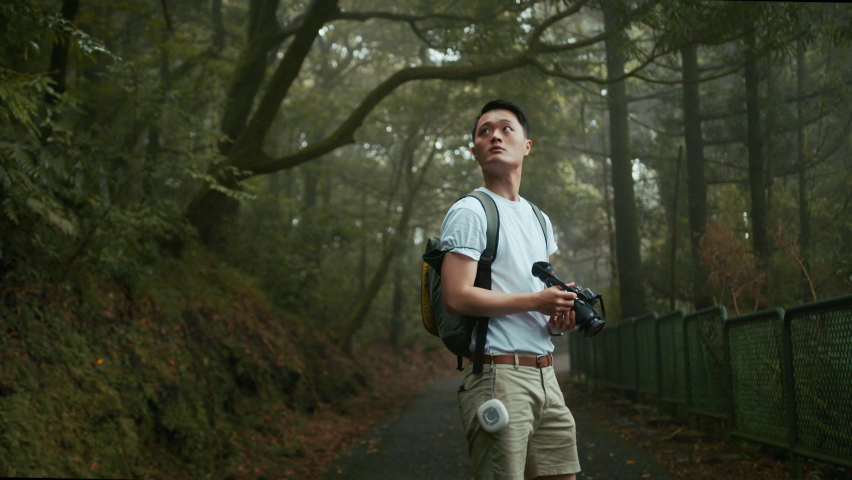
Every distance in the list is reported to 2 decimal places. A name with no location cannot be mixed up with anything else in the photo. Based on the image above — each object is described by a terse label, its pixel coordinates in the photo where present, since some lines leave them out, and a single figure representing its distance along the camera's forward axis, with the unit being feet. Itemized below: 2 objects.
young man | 8.80
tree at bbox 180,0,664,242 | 35.81
